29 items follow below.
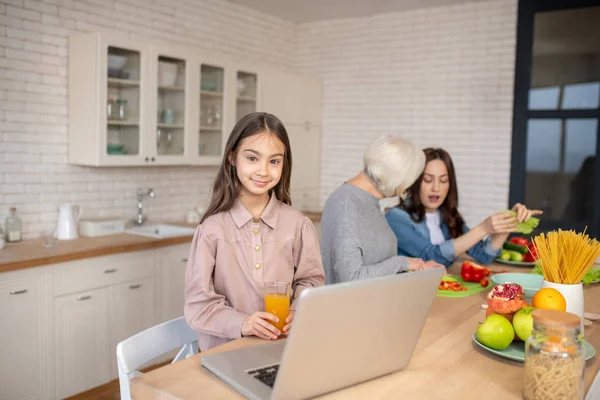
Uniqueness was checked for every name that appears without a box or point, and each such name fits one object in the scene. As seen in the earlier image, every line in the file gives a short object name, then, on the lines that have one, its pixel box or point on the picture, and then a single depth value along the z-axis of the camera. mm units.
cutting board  2314
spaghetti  1651
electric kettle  3832
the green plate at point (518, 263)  3035
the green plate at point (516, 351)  1552
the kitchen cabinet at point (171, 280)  4016
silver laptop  1148
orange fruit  1571
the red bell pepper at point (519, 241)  3297
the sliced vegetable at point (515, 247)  3189
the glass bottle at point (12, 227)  3631
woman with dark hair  2861
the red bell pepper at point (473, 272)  2557
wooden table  1321
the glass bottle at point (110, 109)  3901
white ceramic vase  1682
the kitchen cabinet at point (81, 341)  3416
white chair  1587
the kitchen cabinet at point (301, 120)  5359
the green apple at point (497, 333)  1590
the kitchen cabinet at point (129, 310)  3705
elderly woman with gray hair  2340
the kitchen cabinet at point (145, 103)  3859
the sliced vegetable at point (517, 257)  3107
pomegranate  1660
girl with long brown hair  1837
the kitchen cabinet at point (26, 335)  3125
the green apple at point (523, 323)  1583
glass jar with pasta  1245
